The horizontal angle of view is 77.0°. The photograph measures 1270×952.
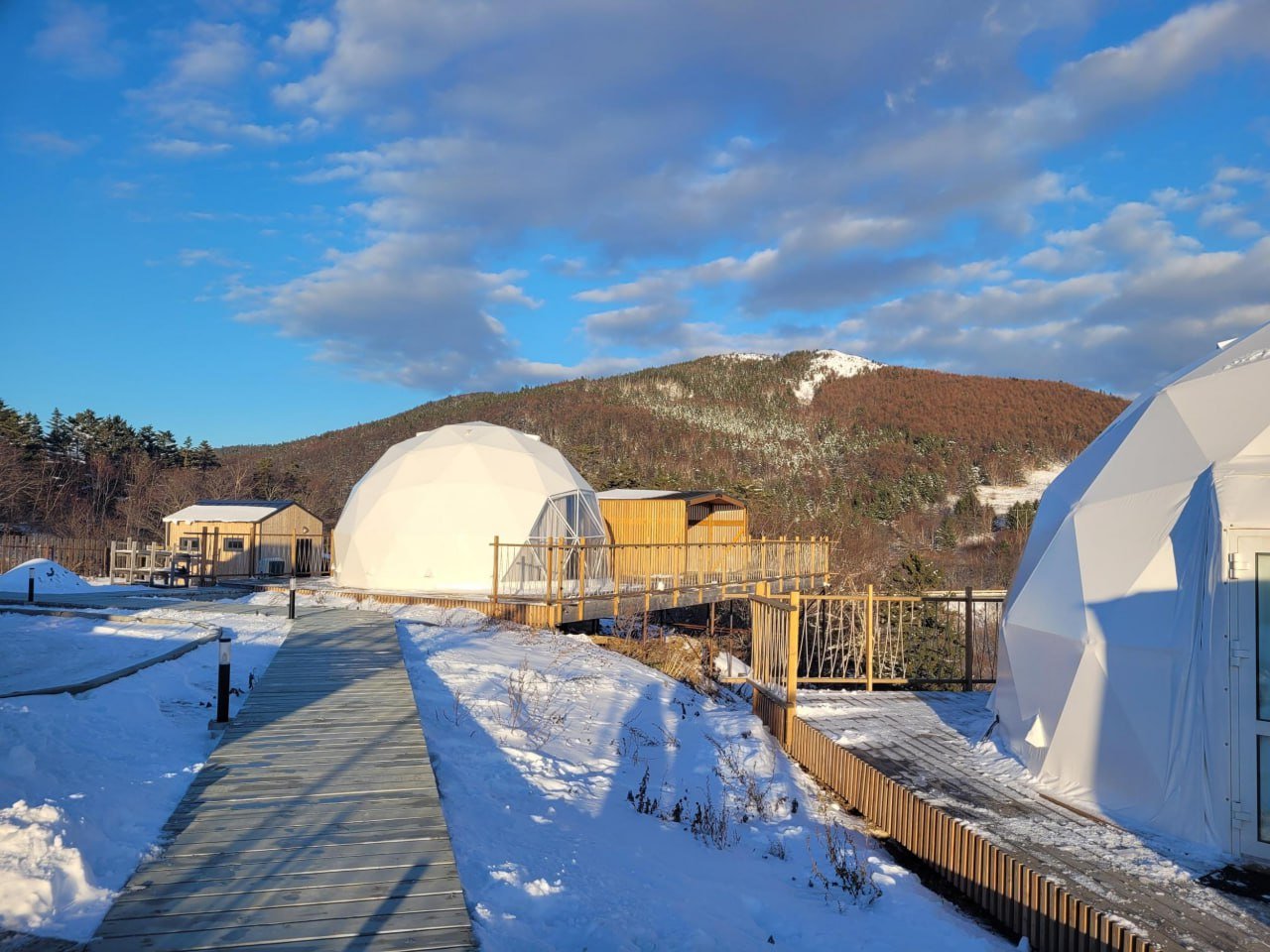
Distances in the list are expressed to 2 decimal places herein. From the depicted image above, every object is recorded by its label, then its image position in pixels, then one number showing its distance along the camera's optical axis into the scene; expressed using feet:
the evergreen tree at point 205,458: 168.66
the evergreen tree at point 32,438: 133.08
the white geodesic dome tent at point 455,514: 63.82
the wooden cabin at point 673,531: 58.39
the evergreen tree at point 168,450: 163.43
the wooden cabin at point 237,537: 81.15
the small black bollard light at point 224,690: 21.80
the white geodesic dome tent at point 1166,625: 16.17
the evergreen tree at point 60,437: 150.12
